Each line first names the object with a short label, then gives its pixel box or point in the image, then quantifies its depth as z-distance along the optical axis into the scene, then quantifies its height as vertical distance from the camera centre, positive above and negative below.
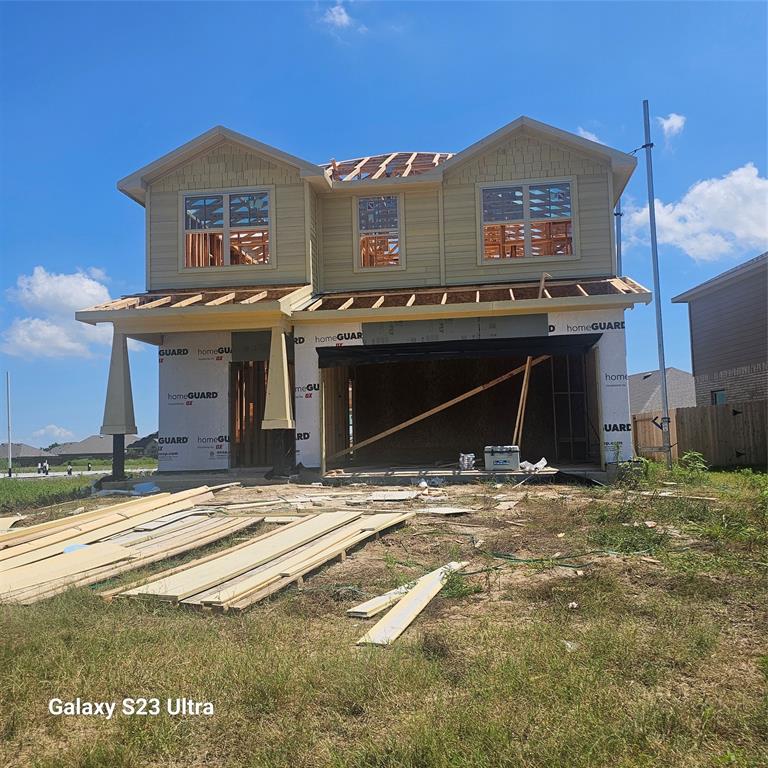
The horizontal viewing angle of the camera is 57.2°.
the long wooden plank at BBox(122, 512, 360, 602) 5.57 -1.15
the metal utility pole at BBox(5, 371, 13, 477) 33.38 +2.00
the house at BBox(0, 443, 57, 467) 45.16 -0.78
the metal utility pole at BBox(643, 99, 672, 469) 16.66 +4.26
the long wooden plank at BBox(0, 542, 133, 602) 6.02 -1.16
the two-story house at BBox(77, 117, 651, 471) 14.55 +3.64
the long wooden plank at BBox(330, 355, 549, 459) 15.22 +0.59
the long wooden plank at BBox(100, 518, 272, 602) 5.54 -1.18
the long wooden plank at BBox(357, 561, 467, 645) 4.48 -1.26
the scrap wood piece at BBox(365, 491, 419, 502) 11.38 -1.01
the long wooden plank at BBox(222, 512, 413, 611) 5.25 -1.21
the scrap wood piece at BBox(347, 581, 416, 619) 5.11 -1.27
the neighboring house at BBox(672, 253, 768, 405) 23.67 +3.33
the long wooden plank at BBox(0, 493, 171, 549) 8.08 -1.02
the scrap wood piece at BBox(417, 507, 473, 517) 9.73 -1.09
